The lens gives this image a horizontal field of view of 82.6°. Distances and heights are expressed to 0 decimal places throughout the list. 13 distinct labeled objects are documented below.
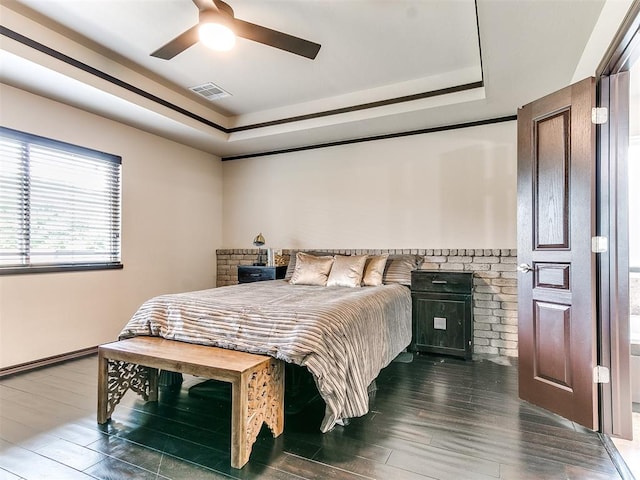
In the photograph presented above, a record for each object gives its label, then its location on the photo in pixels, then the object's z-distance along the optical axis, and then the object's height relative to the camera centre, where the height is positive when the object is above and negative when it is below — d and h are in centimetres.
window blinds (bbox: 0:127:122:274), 319 +37
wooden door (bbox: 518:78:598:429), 221 -6
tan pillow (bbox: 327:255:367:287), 376 -29
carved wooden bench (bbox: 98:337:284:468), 180 -74
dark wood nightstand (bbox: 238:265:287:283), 466 -37
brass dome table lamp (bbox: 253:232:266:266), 501 +0
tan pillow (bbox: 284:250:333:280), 444 -19
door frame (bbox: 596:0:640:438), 211 -7
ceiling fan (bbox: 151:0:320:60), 222 +136
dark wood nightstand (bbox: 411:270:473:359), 357 -68
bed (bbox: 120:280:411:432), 204 -54
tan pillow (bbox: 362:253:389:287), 379 -28
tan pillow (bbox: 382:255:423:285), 391 -26
